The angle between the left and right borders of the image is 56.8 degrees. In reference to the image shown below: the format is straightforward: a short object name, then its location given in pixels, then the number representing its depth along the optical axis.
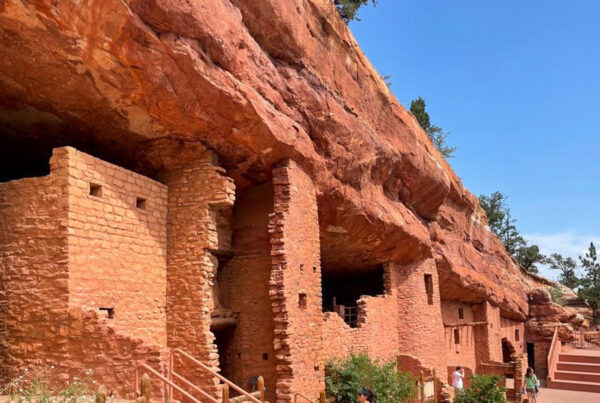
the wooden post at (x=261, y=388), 9.03
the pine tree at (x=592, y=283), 37.16
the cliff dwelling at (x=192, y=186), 7.84
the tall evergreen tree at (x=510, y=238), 43.34
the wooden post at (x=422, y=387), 14.77
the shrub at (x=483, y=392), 15.67
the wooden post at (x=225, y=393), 7.93
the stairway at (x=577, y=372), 22.95
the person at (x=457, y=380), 17.20
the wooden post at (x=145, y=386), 6.10
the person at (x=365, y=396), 5.72
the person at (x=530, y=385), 17.44
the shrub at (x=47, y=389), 6.21
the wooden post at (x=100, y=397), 5.39
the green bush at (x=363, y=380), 12.07
